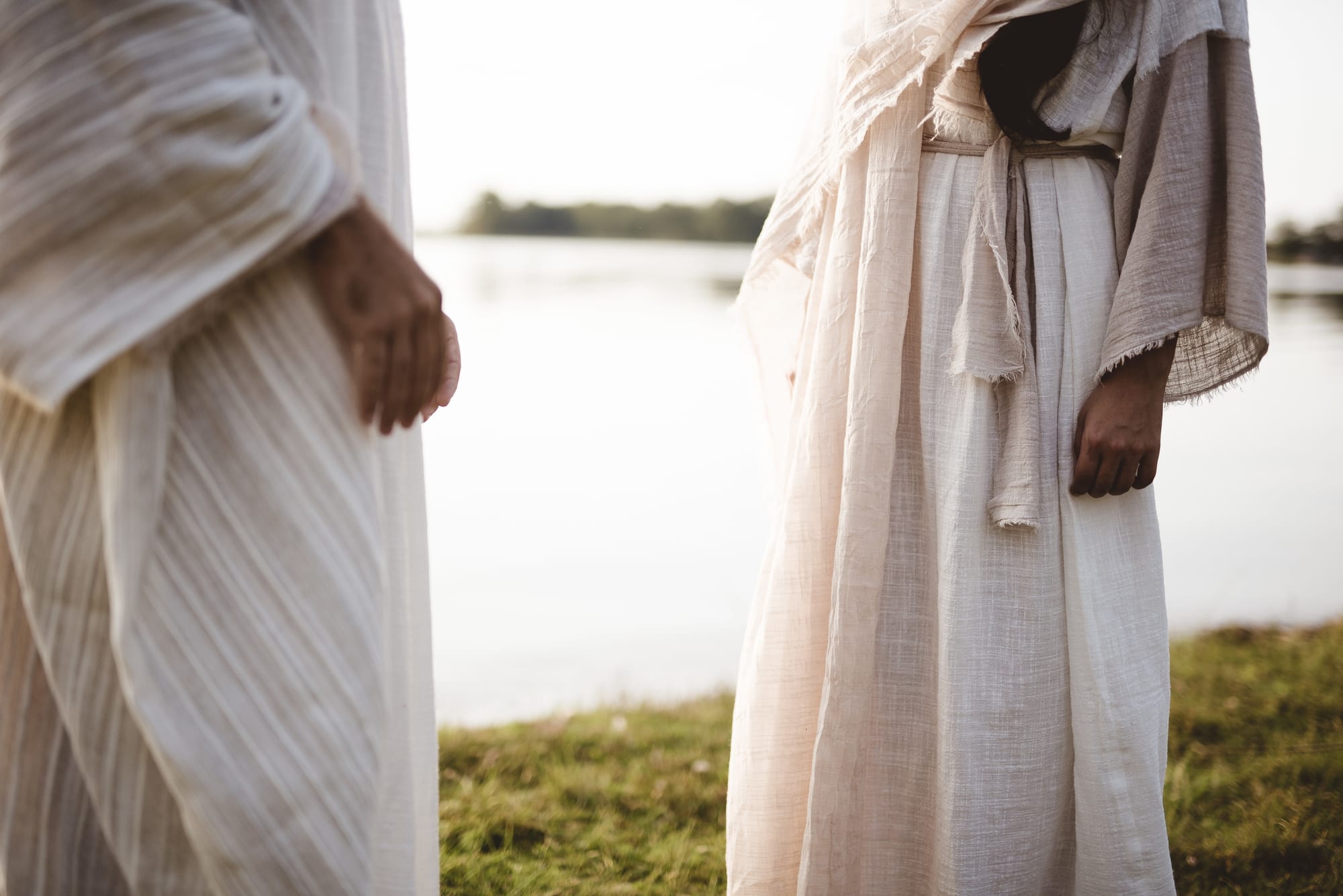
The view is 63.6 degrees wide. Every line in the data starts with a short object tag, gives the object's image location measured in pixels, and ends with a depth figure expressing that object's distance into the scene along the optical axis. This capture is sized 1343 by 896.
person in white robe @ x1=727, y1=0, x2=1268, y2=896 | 1.61
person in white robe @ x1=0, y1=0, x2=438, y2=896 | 0.94
